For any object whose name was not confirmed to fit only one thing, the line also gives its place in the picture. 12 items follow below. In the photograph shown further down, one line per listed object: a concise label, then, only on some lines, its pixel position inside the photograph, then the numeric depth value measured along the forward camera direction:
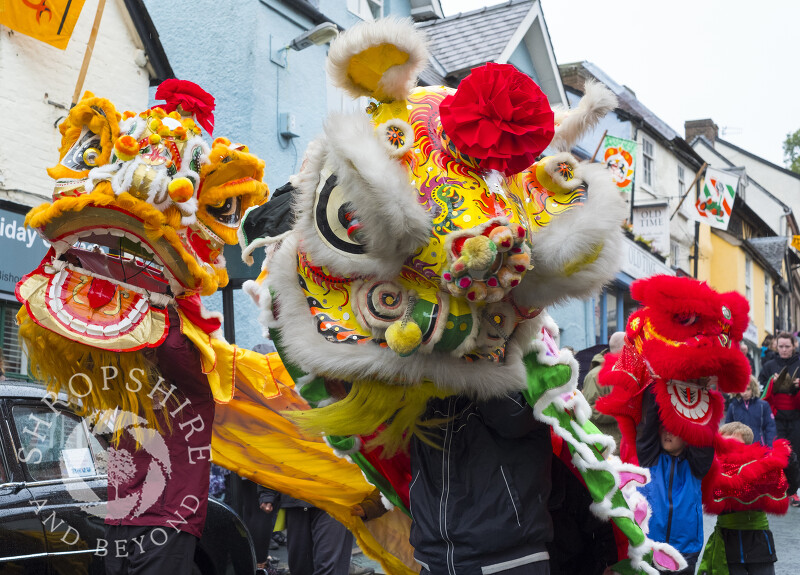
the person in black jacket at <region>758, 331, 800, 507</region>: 11.45
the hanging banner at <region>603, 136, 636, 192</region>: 19.59
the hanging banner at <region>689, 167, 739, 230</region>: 24.88
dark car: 4.47
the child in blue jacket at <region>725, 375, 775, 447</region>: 10.30
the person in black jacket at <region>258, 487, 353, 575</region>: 5.64
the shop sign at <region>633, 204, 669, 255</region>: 24.66
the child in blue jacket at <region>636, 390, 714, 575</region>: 4.32
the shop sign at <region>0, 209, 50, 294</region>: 9.24
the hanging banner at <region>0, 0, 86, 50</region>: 9.06
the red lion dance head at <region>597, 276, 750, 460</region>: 4.22
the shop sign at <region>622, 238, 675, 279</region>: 20.95
